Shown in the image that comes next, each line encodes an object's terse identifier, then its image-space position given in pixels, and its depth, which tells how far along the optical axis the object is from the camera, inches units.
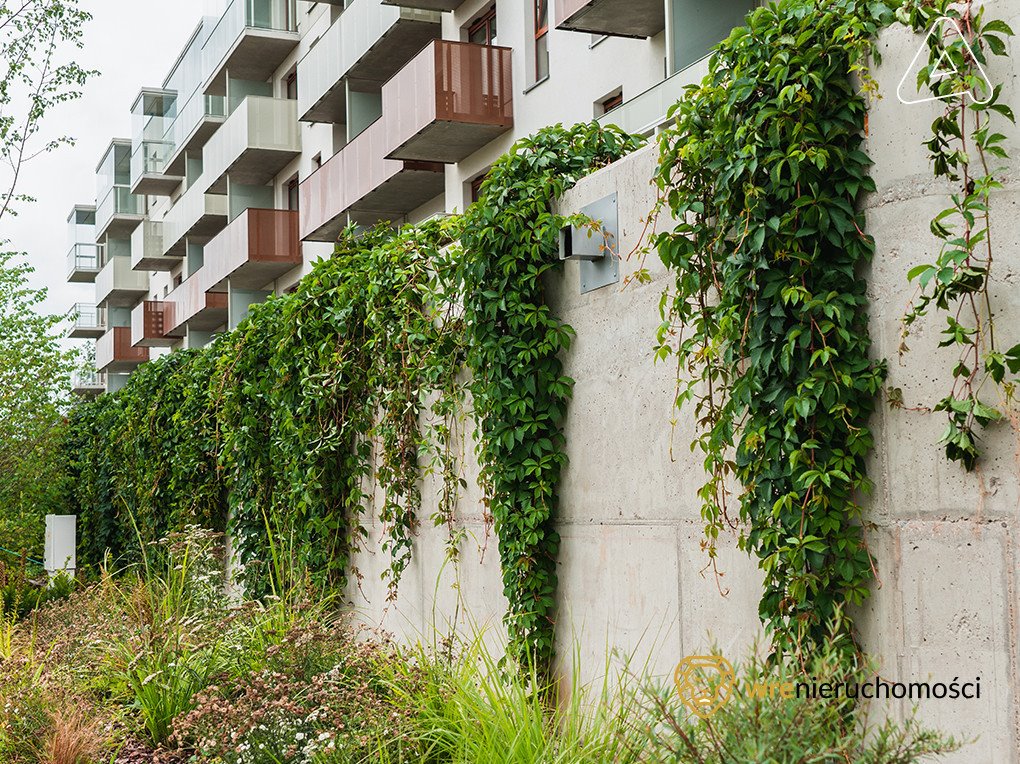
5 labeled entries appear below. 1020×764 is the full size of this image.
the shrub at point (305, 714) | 208.5
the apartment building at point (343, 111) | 533.6
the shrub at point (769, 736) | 122.0
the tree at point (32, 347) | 663.1
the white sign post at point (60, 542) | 637.3
